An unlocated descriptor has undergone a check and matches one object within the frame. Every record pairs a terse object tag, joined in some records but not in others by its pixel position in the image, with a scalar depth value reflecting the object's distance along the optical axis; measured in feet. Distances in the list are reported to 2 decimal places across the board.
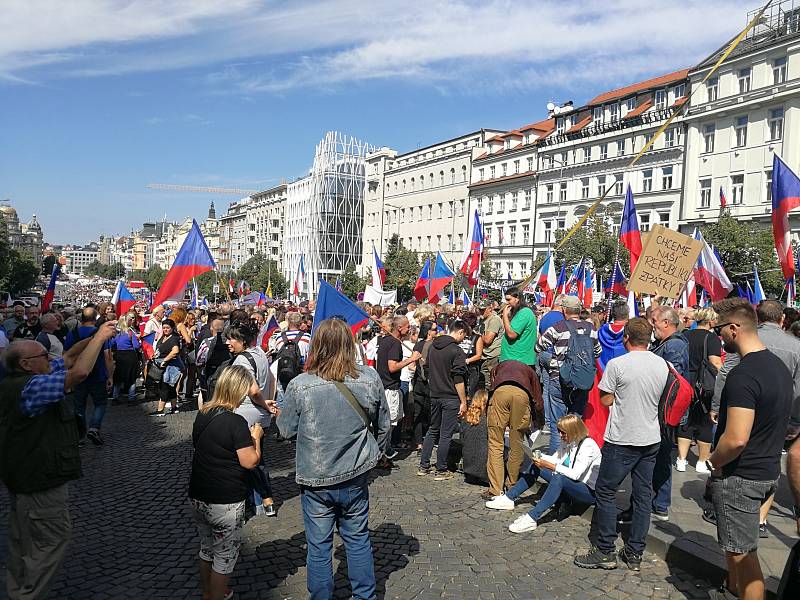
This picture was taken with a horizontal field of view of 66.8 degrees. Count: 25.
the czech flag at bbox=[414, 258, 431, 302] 69.62
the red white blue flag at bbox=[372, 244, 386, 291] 72.42
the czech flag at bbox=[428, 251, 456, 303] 60.44
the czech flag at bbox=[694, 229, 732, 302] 46.80
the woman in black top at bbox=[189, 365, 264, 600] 13.71
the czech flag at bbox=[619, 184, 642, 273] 42.63
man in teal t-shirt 25.76
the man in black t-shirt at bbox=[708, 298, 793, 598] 12.80
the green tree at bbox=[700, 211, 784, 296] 101.60
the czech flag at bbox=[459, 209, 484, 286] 64.03
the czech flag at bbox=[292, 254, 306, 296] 103.87
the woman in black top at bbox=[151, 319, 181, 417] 37.81
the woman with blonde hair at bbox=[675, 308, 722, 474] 25.53
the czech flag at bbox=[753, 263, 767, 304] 49.42
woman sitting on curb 19.35
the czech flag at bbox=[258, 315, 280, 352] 37.12
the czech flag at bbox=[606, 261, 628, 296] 75.36
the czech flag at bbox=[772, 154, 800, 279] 33.88
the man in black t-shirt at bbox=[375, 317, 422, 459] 25.84
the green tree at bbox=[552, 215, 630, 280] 122.72
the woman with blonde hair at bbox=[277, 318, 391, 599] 12.92
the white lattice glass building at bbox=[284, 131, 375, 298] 276.82
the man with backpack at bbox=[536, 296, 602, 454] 23.62
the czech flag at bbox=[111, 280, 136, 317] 42.77
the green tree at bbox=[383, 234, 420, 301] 190.08
